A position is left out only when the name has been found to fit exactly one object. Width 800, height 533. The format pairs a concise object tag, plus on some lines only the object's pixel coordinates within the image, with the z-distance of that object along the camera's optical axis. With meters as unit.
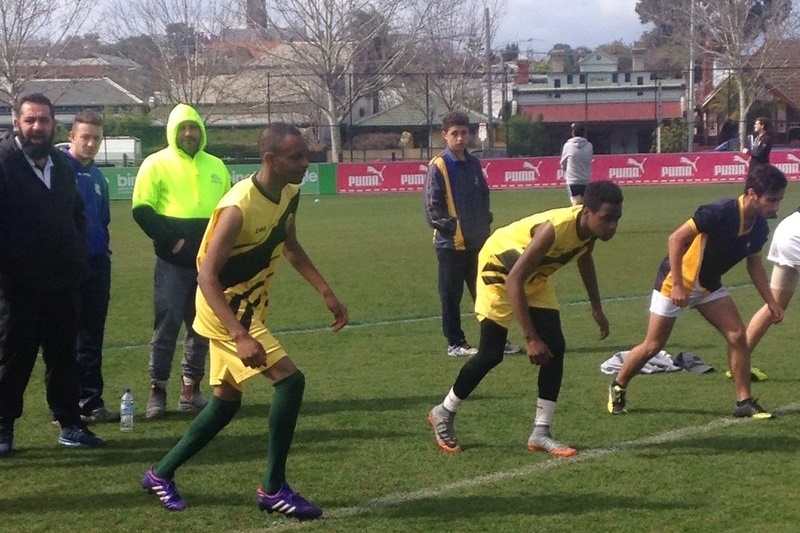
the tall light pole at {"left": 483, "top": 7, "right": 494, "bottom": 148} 62.87
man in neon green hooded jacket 7.35
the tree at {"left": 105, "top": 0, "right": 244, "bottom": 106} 58.69
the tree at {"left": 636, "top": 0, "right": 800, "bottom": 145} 56.25
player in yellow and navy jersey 7.00
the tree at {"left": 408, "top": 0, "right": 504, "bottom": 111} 60.94
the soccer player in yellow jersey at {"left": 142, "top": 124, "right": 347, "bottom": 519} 5.21
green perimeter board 35.94
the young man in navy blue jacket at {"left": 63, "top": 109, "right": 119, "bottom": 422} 7.55
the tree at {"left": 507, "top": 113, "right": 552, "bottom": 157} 50.22
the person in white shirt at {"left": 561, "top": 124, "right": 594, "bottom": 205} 17.97
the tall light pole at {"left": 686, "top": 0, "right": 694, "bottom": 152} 49.09
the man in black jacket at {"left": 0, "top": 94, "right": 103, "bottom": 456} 6.39
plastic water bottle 7.25
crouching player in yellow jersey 6.17
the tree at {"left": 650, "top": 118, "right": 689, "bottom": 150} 50.56
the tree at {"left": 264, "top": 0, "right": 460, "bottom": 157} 54.28
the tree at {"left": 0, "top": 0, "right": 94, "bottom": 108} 49.69
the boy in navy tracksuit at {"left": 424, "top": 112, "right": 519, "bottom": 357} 9.83
